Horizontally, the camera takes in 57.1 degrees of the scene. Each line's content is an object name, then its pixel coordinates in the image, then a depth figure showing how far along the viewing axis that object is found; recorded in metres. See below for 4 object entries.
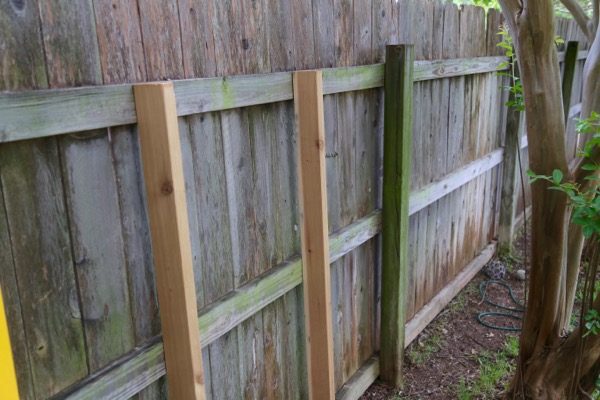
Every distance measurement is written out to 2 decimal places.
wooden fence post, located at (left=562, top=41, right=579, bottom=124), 5.49
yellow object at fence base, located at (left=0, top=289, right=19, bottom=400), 1.06
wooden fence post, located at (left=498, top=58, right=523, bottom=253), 5.18
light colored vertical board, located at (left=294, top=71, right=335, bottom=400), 2.30
